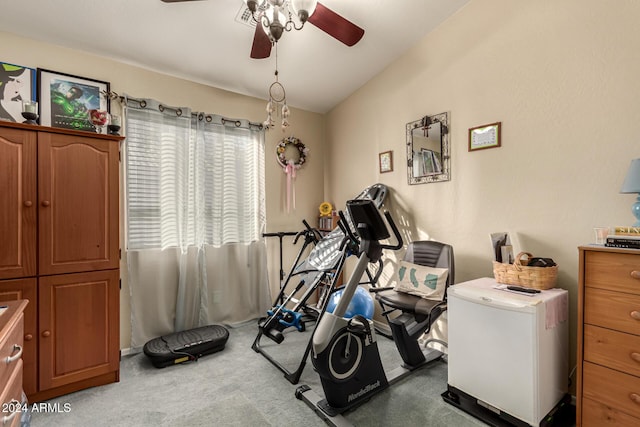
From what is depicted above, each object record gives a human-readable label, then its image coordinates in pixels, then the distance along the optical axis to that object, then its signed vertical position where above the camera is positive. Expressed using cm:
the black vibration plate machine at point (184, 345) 243 -118
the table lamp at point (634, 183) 148 +15
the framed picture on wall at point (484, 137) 225 +60
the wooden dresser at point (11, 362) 108 -61
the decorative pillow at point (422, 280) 232 -58
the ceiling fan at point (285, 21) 148 +118
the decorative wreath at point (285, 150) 361 +78
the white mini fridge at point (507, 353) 159 -84
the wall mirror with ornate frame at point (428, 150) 260 +58
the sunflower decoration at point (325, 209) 376 +3
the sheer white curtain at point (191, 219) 273 -8
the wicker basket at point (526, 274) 182 -41
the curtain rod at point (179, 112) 260 +102
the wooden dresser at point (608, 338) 140 -64
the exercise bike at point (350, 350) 177 -88
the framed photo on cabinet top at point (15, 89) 215 +93
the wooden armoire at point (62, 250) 188 -27
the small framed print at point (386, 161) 310 +55
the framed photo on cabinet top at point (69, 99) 230 +94
